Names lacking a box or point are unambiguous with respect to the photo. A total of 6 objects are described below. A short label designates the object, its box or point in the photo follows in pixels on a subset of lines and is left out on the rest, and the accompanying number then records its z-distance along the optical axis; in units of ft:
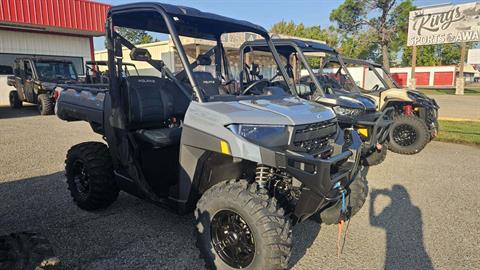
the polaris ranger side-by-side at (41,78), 42.91
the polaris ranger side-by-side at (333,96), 18.79
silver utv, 8.48
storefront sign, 73.72
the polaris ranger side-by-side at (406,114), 24.00
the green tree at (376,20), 117.70
